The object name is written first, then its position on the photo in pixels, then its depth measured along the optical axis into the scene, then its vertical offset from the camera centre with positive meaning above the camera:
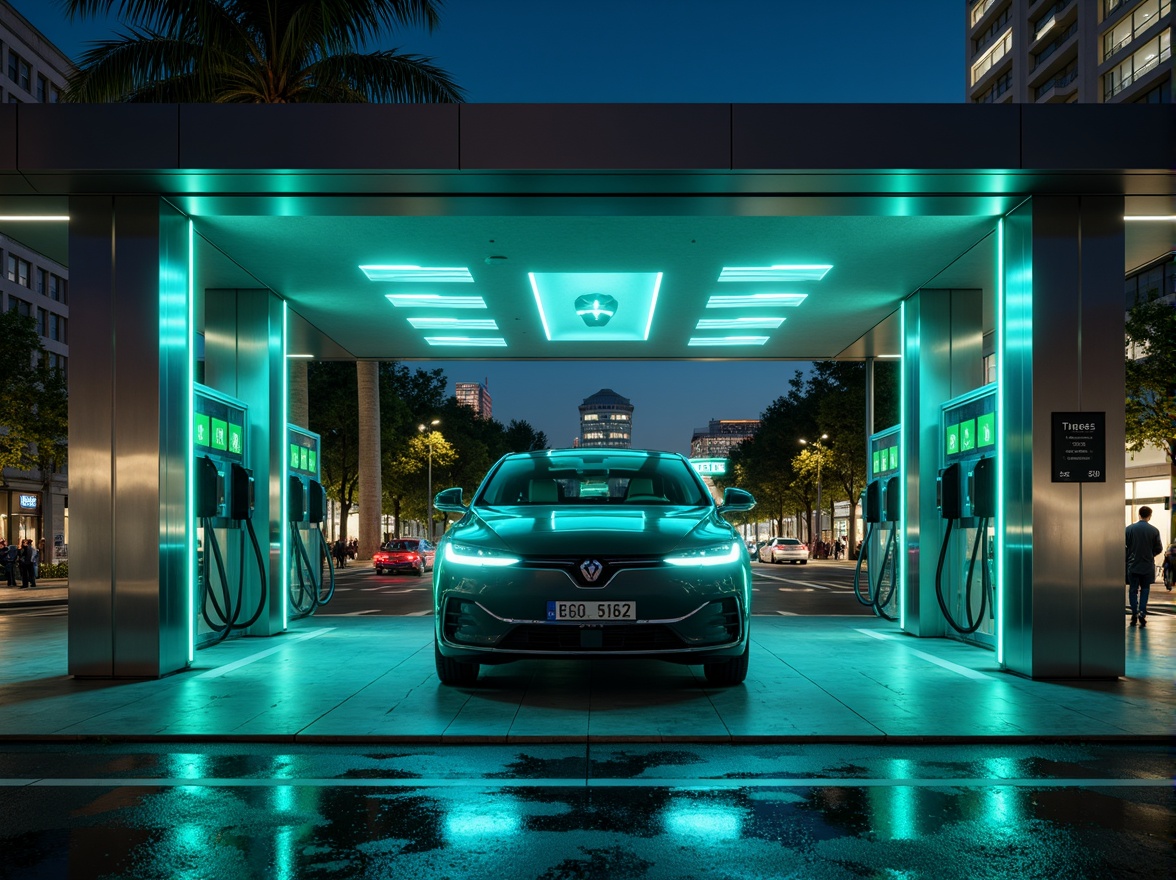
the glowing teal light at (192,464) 9.49 +0.15
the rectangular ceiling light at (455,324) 15.30 +2.21
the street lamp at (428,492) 63.72 -0.74
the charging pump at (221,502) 9.94 -0.20
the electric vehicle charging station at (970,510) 10.09 -0.33
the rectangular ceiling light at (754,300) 13.62 +2.24
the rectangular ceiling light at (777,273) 12.05 +2.29
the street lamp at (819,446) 53.66 +1.58
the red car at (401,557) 36.66 -2.60
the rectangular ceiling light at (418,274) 12.11 +2.32
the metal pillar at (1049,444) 8.94 +0.26
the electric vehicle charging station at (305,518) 13.68 -0.48
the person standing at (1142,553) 14.55 -1.03
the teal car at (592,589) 7.27 -0.74
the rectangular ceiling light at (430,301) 13.56 +2.26
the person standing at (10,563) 30.44 -2.25
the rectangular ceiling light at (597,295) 12.81 +2.26
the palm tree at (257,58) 18.42 +7.34
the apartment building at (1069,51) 49.50 +22.64
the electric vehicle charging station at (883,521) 13.57 -0.57
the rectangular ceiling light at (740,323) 15.28 +2.18
